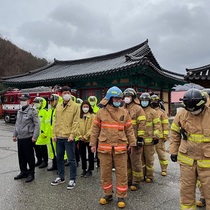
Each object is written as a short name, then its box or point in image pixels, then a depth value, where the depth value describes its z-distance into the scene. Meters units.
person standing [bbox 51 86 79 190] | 4.61
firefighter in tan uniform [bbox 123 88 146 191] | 4.47
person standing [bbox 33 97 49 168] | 5.91
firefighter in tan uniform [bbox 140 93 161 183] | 4.91
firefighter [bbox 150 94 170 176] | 5.48
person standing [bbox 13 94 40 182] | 4.96
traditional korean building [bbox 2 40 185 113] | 12.93
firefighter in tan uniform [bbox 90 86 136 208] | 3.80
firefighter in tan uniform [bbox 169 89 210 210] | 2.90
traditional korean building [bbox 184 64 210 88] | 7.19
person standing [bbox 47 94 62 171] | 5.54
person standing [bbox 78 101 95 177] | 5.46
